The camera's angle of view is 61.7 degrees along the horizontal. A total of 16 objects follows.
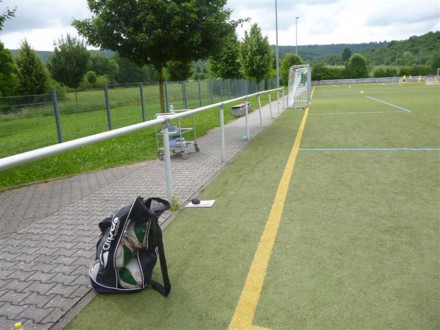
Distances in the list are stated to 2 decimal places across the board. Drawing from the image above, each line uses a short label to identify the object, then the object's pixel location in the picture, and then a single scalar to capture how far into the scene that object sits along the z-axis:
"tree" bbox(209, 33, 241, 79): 36.91
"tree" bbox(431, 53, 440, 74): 72.09
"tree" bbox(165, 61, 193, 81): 39.57
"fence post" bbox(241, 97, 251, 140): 9.45
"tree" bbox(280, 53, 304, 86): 55.16
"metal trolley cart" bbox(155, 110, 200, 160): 7.89
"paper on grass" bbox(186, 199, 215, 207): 4.79
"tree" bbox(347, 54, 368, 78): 74.62
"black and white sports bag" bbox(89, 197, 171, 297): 2.76
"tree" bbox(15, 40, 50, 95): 32.62
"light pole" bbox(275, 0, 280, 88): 30.88
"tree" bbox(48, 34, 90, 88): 40.19
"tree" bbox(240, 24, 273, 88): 32.38
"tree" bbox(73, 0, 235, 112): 9.98
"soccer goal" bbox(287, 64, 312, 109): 19.63
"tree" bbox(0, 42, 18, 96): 26.95
